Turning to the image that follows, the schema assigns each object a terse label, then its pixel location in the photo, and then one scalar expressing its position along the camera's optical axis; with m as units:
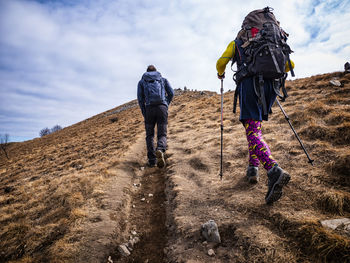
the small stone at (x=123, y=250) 2.93
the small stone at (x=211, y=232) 2.66
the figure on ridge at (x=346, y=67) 11.31
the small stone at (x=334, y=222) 2.30
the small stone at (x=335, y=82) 9.38
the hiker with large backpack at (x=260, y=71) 2.93
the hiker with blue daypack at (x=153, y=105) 6.29
